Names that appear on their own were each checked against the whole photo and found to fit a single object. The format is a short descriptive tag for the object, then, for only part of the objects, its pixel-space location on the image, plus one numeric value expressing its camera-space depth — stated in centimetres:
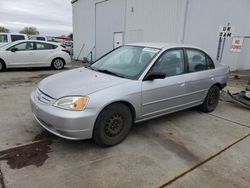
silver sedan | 305
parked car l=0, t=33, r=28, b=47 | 1248
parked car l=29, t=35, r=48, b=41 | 1486
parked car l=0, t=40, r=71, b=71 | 980
